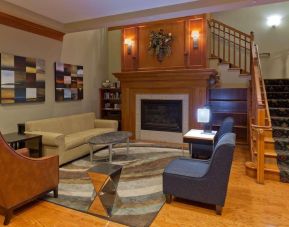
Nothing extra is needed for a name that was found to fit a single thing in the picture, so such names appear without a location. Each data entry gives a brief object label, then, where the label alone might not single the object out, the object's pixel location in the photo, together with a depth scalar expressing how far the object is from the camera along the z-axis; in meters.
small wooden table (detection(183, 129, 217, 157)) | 3.73
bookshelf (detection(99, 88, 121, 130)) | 6.80
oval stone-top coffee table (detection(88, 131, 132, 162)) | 4.21
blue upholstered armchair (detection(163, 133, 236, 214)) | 2.51
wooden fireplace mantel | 5.53
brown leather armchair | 2.33
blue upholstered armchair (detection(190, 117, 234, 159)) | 4.08
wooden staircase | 3.58
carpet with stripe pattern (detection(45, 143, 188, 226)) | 2.65
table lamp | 4.01
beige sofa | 4.09
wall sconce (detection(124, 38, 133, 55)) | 6.31
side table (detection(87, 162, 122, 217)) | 2.58
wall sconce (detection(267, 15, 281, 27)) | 6.58
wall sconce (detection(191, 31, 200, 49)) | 5.54
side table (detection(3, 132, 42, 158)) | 3.71
